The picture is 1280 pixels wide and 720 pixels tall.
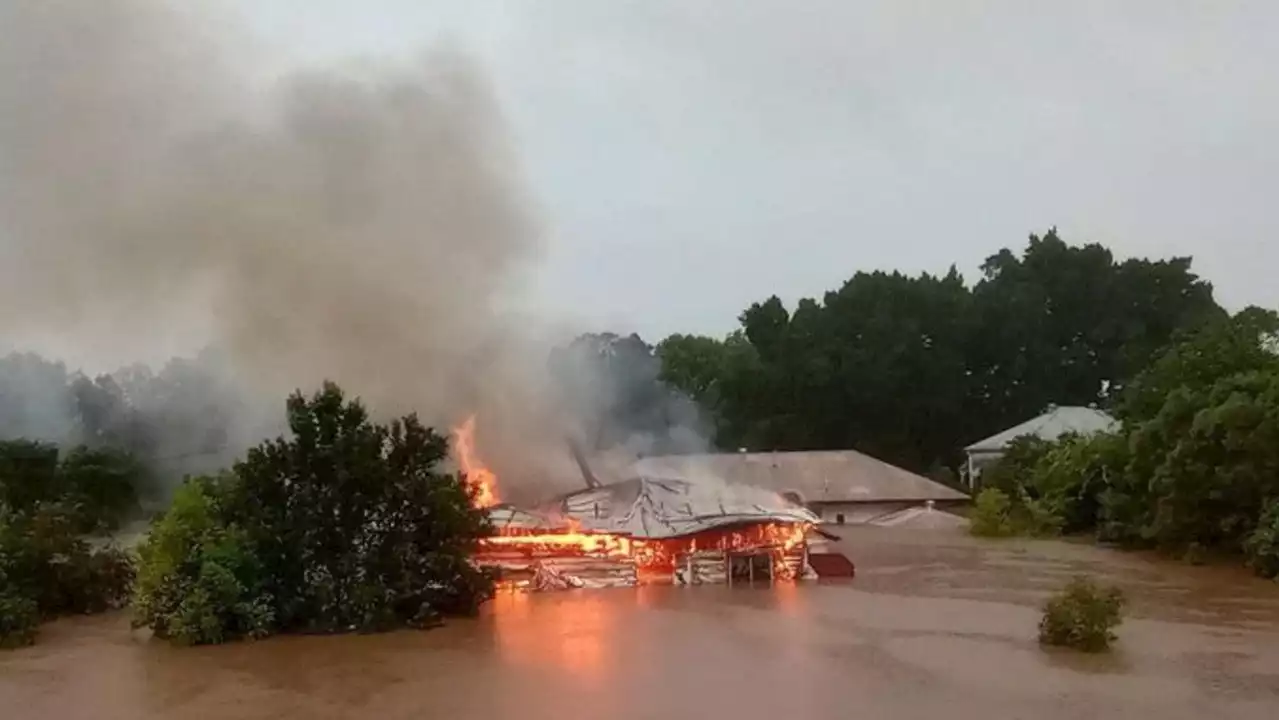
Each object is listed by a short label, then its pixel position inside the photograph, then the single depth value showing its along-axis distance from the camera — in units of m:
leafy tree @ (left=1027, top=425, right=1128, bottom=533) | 37.16
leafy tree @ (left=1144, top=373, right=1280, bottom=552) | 28.06
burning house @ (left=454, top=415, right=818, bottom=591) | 24.89
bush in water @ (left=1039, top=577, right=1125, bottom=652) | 17.06
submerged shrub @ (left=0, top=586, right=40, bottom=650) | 19.72
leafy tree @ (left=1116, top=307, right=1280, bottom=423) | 33.66
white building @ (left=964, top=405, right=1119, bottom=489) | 54.84
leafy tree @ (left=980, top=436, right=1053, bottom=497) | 47.84
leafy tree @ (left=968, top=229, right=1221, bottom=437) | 68.62
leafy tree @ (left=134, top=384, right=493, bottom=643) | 19.81
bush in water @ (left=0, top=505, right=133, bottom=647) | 21.31
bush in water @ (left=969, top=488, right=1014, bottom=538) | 40.69
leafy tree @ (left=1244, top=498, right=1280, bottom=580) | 25.97
